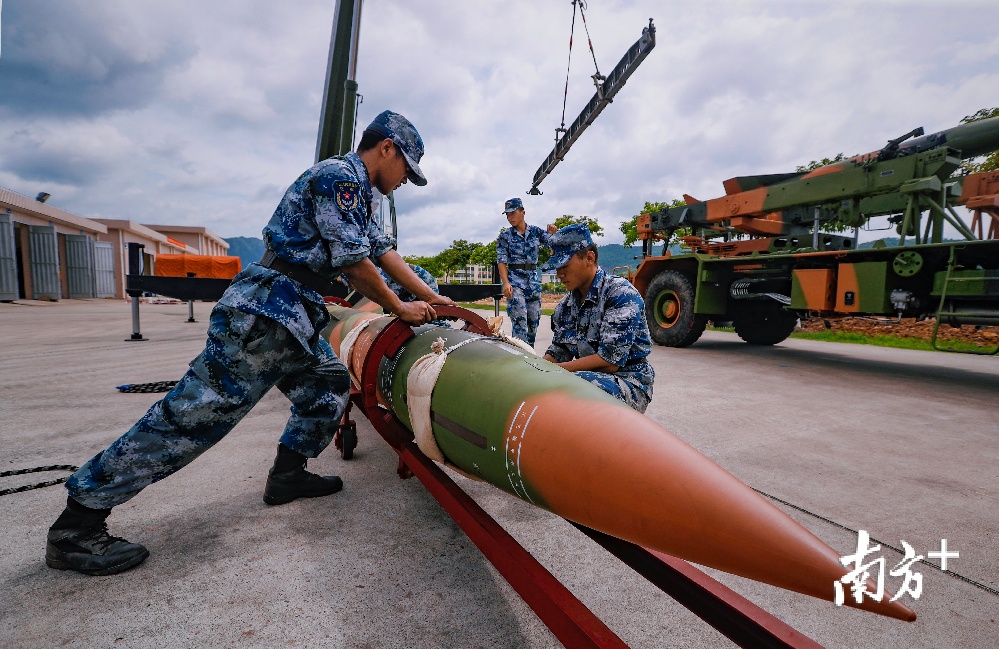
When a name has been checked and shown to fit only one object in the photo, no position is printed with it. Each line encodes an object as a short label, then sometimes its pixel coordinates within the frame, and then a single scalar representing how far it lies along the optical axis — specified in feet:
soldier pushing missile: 5.25
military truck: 15.24
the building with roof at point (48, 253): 55.57
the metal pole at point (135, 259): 21.59
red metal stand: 3.30
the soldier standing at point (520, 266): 18.04
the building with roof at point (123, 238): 83.82
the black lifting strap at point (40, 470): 6.97
